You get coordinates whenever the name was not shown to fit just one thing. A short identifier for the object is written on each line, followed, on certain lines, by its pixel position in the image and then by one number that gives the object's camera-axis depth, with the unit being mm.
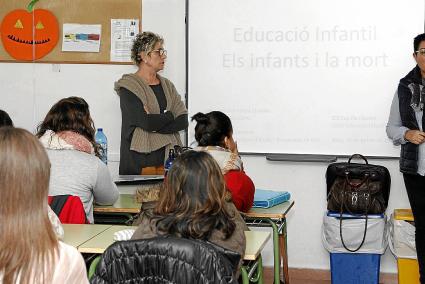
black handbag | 4895
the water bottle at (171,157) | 4363
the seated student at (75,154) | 3654
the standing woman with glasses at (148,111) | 5184
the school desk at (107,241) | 2939
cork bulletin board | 5691
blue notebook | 4078
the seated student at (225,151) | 3699
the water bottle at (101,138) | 5449
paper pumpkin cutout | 5832
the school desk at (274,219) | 3861
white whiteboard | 5234
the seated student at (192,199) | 2570
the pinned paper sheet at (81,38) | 5754
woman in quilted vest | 4383
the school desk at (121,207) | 3918
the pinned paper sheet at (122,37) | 5672
